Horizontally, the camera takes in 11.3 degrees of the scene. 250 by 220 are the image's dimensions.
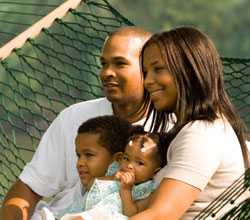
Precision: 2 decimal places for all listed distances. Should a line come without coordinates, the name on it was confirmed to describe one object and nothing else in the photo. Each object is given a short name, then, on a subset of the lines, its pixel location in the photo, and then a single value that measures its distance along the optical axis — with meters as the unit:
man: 3.79
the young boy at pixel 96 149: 3.32
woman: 2.95
